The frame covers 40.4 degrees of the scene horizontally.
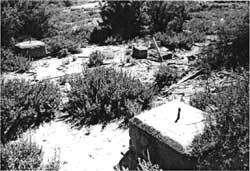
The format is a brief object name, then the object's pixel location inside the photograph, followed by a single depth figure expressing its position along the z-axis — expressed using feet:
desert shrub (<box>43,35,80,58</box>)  29.73
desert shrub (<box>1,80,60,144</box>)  16.97
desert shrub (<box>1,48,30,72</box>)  26.86
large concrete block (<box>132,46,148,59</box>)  27.02
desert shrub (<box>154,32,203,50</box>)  29.14
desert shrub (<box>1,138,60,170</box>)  12.96
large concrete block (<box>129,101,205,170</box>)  10.61
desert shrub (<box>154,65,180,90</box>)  21.19
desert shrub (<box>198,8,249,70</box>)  22.58
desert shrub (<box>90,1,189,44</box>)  34.83
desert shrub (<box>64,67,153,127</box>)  17.57
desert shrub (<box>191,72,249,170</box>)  8.82
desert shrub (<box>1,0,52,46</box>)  32.53
